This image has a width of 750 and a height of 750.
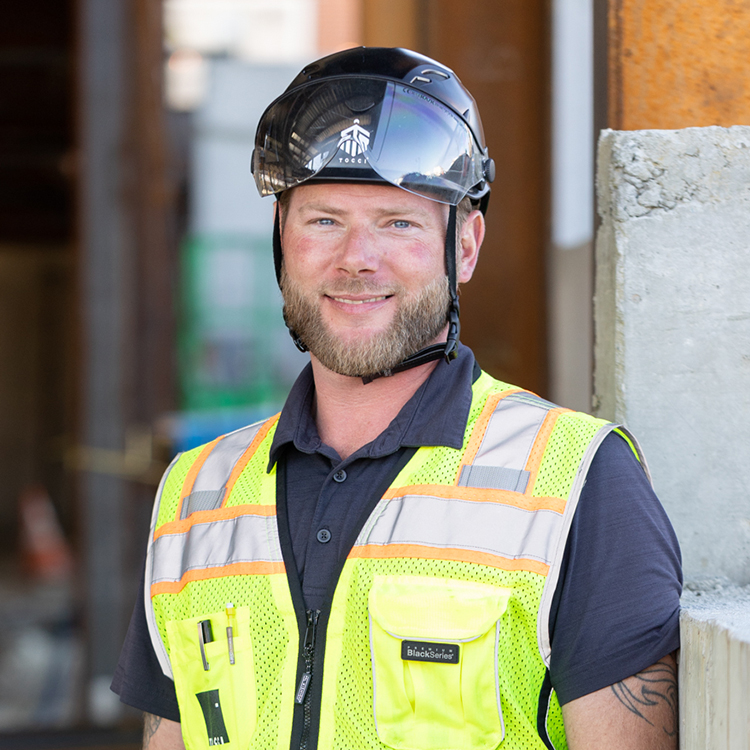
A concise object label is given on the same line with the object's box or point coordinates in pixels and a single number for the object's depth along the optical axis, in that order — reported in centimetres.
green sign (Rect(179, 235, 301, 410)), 652
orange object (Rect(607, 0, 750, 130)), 196
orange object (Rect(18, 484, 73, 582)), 1100
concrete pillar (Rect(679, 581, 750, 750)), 170
